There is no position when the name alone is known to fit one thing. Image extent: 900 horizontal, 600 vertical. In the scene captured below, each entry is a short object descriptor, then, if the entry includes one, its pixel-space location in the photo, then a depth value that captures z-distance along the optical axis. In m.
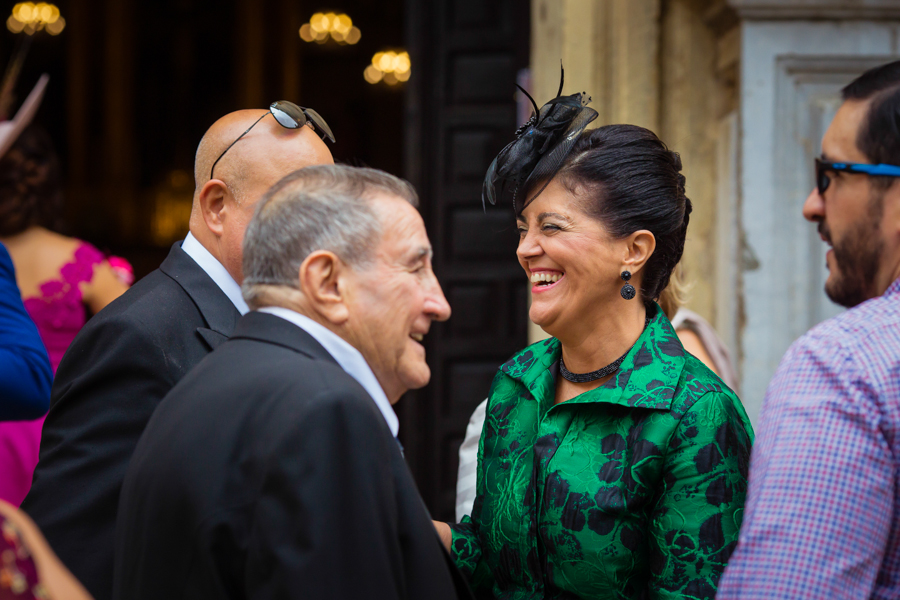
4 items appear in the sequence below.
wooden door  4.86
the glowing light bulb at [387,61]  11.78
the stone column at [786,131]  3.94
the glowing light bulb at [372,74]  12.01
